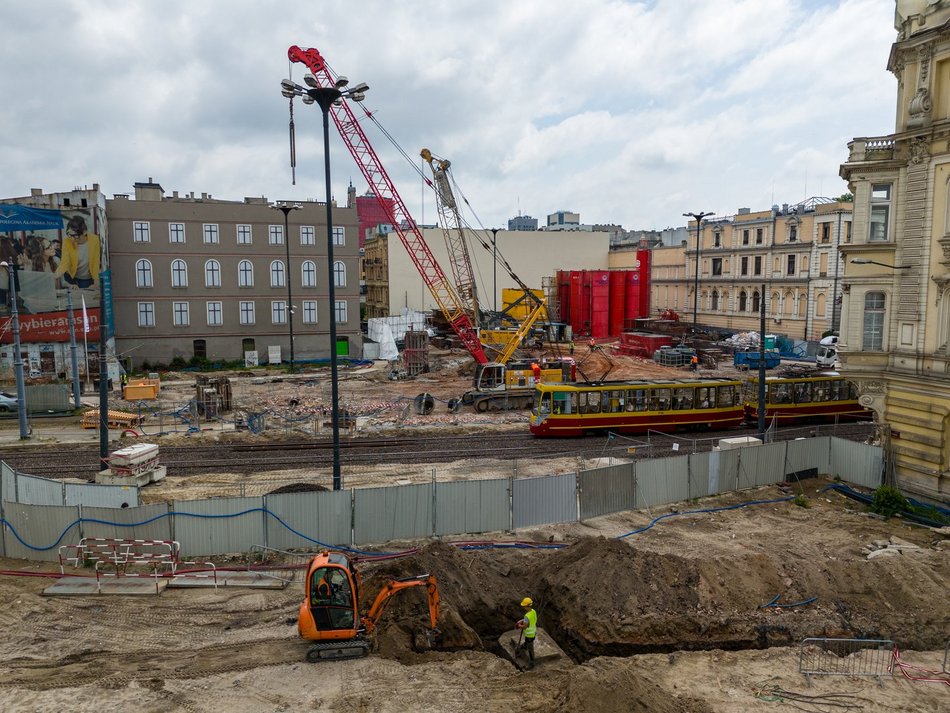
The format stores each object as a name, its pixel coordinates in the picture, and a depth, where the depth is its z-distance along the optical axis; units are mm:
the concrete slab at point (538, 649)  13523
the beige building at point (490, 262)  77875
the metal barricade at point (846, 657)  12788
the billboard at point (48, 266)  44688
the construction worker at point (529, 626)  12828
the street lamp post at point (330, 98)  17219
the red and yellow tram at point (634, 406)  30859
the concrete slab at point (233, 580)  15766
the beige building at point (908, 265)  21234
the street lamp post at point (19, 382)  30531
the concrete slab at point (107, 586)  15289
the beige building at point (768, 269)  59500
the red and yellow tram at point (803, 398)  33781
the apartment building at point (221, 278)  52656
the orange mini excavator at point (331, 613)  12828
